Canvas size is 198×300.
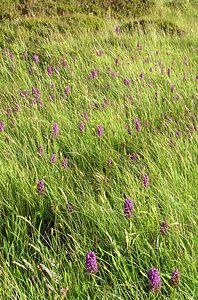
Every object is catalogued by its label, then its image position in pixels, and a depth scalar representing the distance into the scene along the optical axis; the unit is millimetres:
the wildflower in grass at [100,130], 2891
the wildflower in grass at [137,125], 3079
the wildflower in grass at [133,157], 2708
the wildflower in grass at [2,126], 3055
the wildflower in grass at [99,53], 5492
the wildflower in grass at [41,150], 2715
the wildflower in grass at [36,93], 3885
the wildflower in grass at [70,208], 2132
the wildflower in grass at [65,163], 2567
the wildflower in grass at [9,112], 3516
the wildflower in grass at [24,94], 3861
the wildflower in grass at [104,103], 3646
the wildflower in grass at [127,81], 4111
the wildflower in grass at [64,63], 5191
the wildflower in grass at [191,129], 2966
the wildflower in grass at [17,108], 3561
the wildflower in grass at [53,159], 2561
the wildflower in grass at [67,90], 4043
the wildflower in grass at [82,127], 3021
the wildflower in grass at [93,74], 4520
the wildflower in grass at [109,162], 2593
